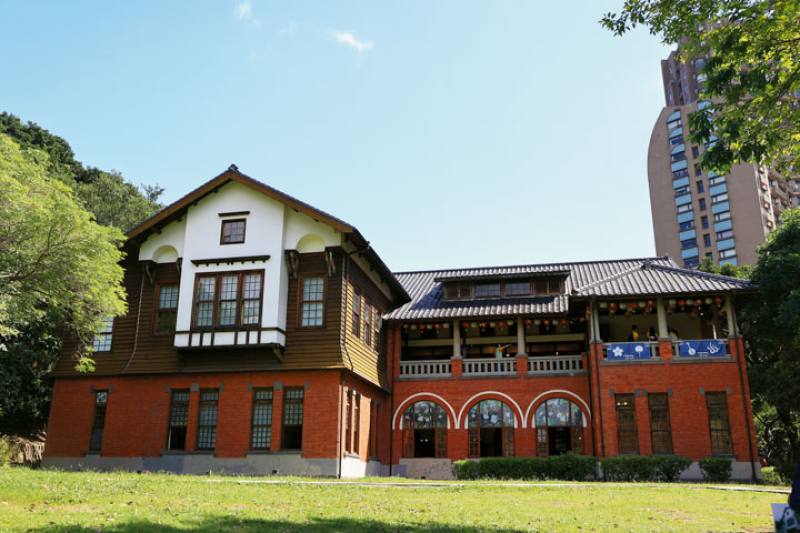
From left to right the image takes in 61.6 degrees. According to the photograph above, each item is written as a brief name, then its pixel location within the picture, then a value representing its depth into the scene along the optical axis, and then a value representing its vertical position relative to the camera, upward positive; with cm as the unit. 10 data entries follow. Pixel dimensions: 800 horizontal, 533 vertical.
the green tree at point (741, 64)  1205 +689
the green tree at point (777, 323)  2772 +503
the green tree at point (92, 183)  3872 +1509
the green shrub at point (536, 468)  2361 -84
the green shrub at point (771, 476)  2557 -125
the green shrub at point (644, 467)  2305 -78
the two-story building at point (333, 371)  2402 +271
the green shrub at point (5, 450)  2527 -46
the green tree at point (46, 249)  1964 +556
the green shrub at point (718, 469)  2356 -82
